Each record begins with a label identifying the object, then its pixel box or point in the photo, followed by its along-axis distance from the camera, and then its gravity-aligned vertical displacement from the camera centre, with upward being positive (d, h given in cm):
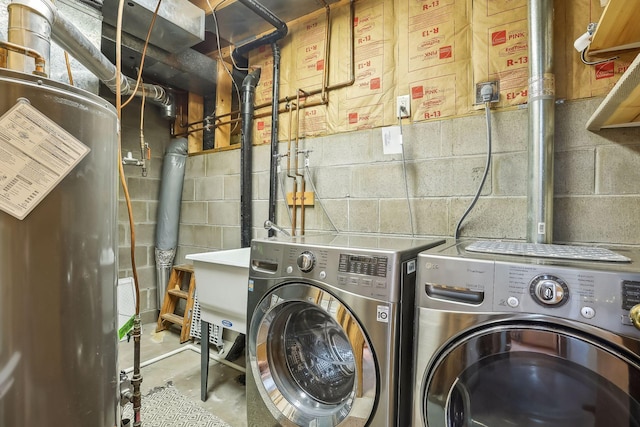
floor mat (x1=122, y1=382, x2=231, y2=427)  156 -108
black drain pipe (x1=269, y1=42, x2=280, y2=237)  222 +56
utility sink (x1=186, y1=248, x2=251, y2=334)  161 -43
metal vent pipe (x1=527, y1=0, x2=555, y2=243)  129 +43
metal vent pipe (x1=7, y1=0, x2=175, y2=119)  85 +60
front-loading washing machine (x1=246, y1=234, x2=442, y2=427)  99 -44
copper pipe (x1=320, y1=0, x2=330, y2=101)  205 +110
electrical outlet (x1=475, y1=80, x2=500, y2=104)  151 +63
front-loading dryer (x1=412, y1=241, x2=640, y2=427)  69 -32
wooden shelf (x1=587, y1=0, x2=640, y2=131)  92 +65
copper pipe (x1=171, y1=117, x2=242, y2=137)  260 +78
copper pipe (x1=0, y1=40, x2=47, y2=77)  73 +39
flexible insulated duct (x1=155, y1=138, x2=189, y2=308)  286 +3
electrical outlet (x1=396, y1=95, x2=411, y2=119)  175 +62
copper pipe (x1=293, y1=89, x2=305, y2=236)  212 +39
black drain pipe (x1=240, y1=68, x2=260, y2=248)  233 +42
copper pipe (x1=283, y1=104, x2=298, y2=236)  212 +18
